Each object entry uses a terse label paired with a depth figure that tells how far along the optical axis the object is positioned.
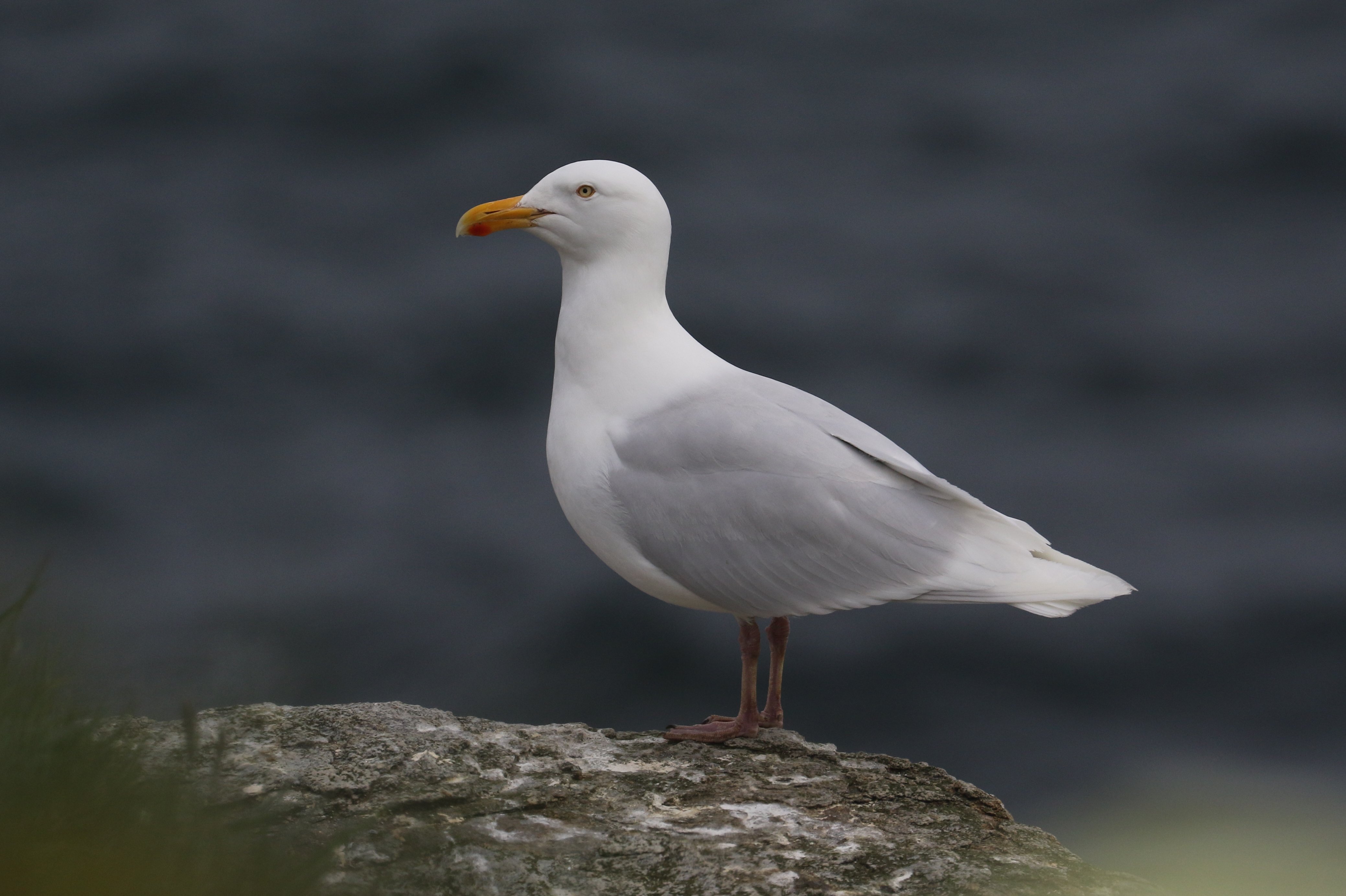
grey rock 9.52
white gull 12.34
